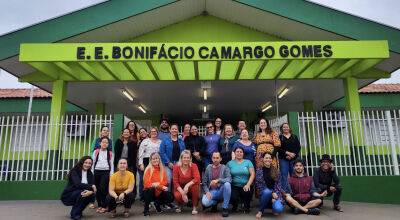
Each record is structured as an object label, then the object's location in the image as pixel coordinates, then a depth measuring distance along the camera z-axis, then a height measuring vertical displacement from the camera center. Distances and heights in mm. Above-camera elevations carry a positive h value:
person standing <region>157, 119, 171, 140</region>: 6037 +538
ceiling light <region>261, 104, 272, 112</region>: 12863 +2170
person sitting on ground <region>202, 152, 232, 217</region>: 4727 -508
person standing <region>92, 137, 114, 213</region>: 5105 -230
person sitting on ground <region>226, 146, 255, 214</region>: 4875 -434
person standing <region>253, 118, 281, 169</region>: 5336 +252
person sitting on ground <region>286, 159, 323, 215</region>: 4910 -699
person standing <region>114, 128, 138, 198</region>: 5680 +158
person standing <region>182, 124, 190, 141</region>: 6000 +521
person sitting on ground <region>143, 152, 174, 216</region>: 4781 -481
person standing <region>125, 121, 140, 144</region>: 6064 +554
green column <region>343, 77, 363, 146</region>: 7762 +1564
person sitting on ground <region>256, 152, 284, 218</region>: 4668 -524
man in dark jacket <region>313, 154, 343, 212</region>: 5203 -495
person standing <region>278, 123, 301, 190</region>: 5500 +55
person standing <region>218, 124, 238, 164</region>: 5588 +238
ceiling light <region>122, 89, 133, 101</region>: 10296 +2347
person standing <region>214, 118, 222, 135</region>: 6195 +616
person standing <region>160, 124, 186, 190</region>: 5316 +132
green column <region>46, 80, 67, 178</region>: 6984 +377
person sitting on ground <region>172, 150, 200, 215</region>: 4879 -388
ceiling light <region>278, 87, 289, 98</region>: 10289 +2293
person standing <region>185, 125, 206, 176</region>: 5656 +209
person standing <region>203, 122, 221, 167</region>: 5648 +202
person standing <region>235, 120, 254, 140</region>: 5793 +554
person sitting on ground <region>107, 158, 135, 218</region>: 4607 -533
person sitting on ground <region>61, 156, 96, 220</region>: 4695 -583
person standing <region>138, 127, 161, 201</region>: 5570 +144
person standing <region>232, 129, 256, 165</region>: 5273 +160
